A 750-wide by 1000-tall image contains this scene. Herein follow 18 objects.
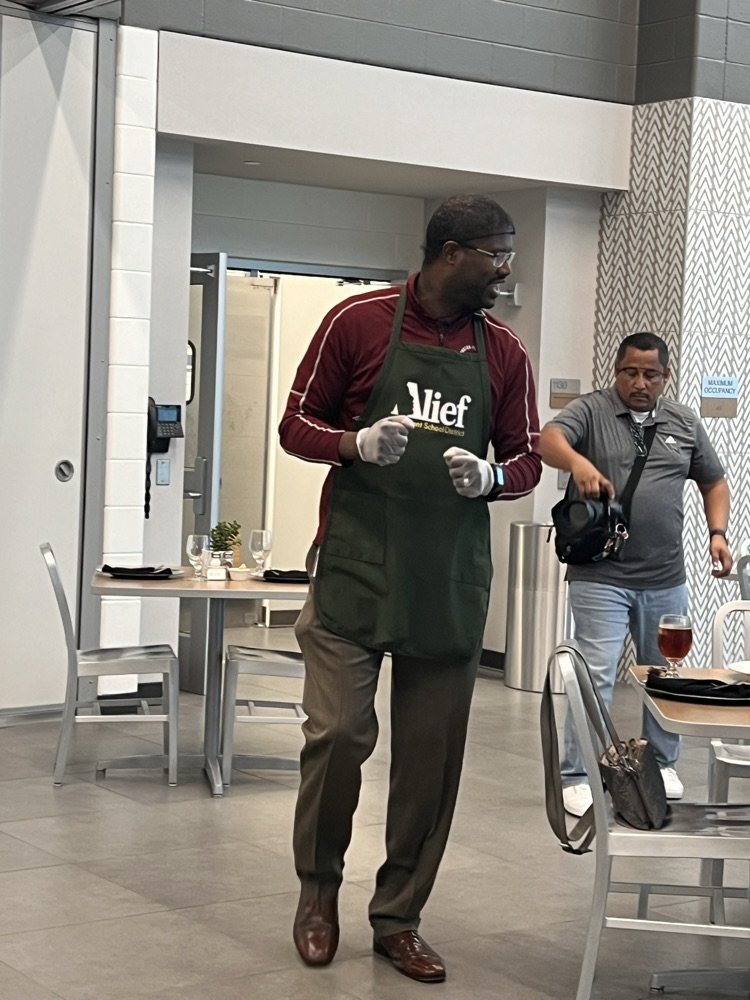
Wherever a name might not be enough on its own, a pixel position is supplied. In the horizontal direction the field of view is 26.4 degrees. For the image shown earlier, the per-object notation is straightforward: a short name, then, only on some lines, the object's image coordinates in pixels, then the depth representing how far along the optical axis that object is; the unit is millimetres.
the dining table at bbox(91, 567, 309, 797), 5617
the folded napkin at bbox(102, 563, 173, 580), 5840
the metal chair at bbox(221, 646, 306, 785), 5734
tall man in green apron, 3684
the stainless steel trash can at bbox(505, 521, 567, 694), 8180
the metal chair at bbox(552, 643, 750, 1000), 3283
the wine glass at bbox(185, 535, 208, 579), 6008
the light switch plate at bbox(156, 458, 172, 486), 7578
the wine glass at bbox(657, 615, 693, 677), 3697
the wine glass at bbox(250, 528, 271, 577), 5961
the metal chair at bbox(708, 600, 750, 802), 4375
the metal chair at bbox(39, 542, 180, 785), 5719
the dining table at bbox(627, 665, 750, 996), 3203
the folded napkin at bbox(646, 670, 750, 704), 3463
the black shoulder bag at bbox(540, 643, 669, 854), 3379
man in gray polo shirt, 5473
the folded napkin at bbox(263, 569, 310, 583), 5840
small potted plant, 6121
